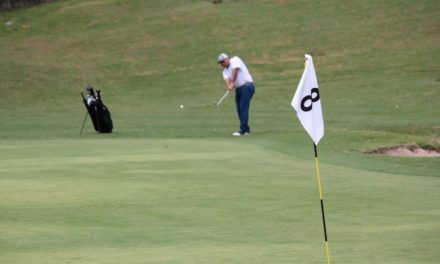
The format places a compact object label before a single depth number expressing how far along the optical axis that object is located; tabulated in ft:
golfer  156.25
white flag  61.00
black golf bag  163.43
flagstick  56.75
